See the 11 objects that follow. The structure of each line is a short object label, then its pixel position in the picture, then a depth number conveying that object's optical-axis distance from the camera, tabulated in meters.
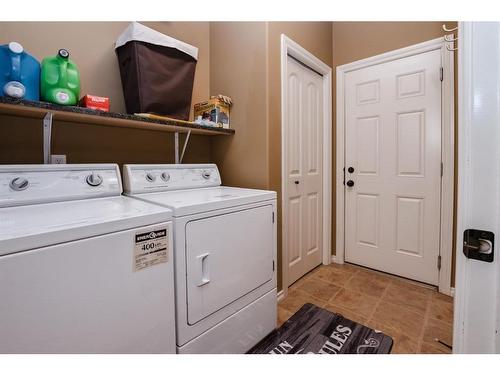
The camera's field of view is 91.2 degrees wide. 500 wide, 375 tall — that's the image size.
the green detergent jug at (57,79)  1.18
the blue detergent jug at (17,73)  1.06
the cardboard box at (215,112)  1.86
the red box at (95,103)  1.30
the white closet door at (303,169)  2.10
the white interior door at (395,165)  2.05
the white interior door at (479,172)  0.52
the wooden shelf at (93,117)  1.10
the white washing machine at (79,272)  0.69
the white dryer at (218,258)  1.08
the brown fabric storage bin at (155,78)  1.47
